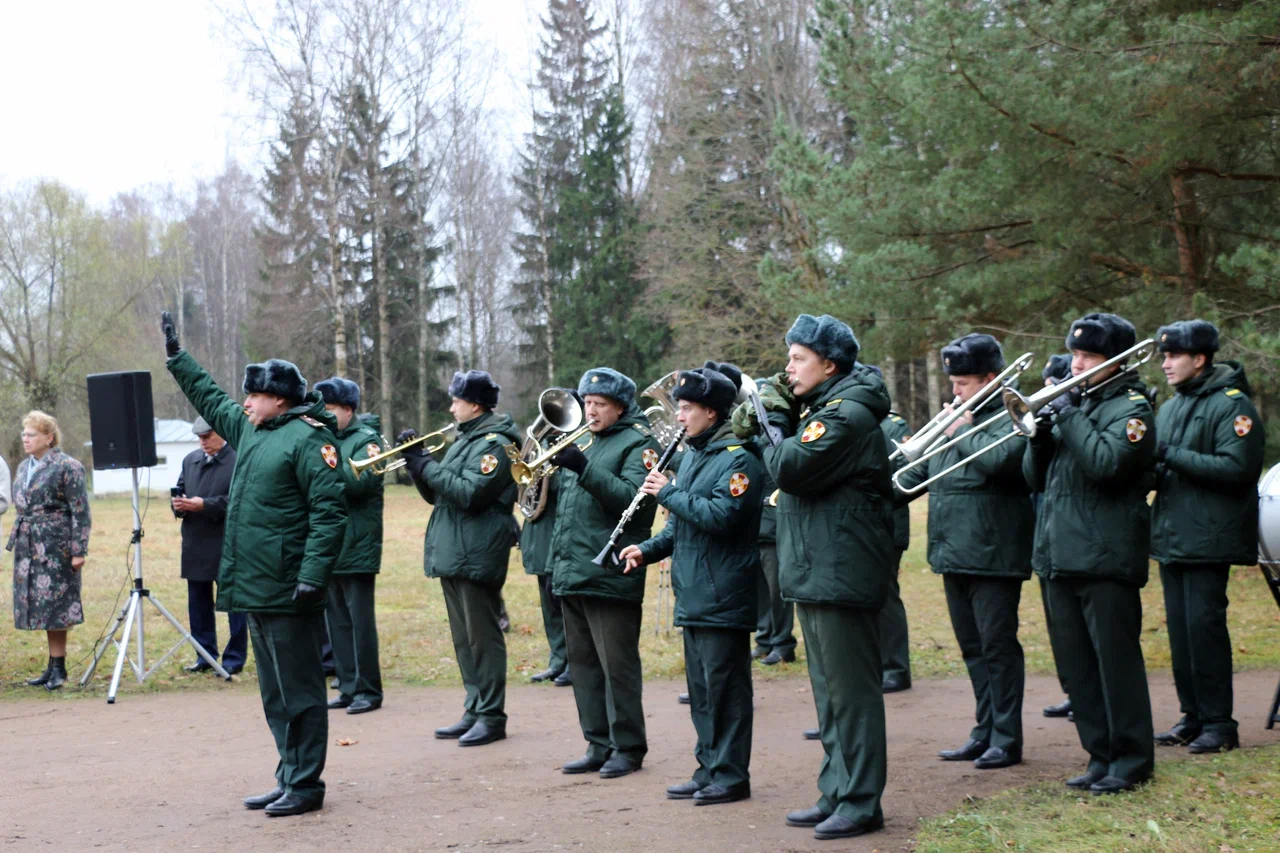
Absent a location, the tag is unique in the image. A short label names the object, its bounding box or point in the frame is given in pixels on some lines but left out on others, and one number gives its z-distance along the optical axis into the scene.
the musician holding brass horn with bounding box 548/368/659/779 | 6.64
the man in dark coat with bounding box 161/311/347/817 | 6.06
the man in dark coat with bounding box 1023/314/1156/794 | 5.66
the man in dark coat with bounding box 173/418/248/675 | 10.38
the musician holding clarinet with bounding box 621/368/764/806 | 5.96
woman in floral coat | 9.89
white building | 44.81
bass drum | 6.75
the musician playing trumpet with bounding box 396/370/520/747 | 7.62
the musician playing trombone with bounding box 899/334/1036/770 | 6.63
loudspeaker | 10.08
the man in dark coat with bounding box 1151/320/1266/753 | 6.61
